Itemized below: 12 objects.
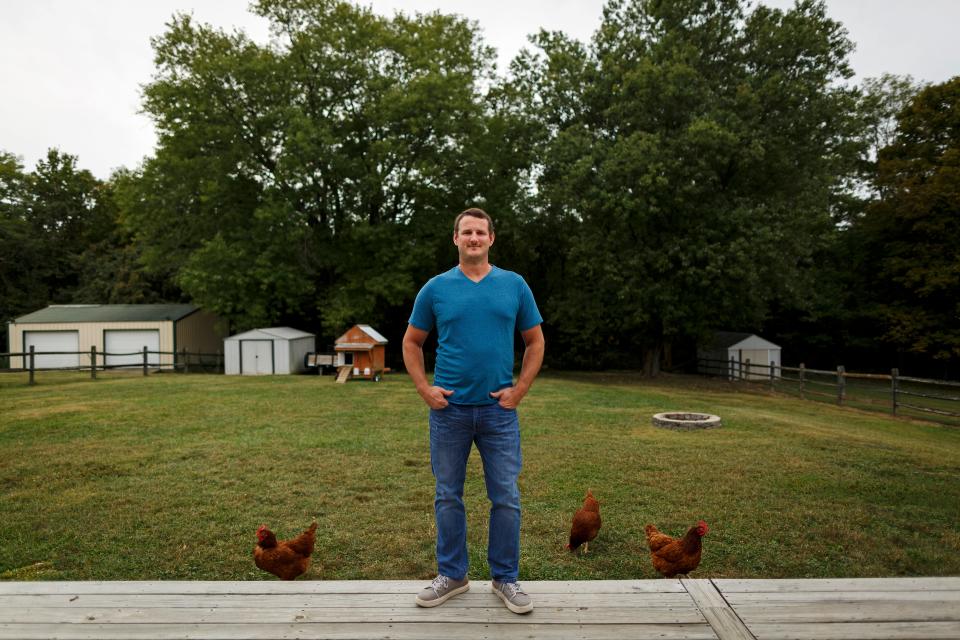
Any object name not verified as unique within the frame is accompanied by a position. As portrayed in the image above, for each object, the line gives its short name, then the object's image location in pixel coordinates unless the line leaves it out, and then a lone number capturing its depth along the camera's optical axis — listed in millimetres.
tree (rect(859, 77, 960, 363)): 24984
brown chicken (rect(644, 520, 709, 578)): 3926
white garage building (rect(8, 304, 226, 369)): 26047
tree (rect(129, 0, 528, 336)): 22984
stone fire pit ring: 9922
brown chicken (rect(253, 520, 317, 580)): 3939
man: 2953
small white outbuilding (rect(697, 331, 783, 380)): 27516
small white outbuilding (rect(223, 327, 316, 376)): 22359
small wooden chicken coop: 19094
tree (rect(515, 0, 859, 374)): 20156
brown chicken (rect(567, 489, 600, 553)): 4469
